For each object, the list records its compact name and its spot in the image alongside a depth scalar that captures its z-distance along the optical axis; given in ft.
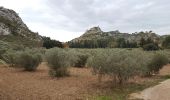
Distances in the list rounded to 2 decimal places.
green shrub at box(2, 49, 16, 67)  44.71
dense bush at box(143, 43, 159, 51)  98.06
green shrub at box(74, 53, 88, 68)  48.77
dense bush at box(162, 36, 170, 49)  111.76
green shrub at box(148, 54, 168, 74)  36.08
